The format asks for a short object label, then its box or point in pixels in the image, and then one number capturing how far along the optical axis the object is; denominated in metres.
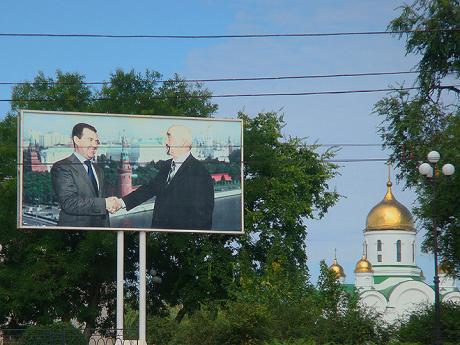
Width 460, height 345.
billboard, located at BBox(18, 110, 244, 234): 36.12
